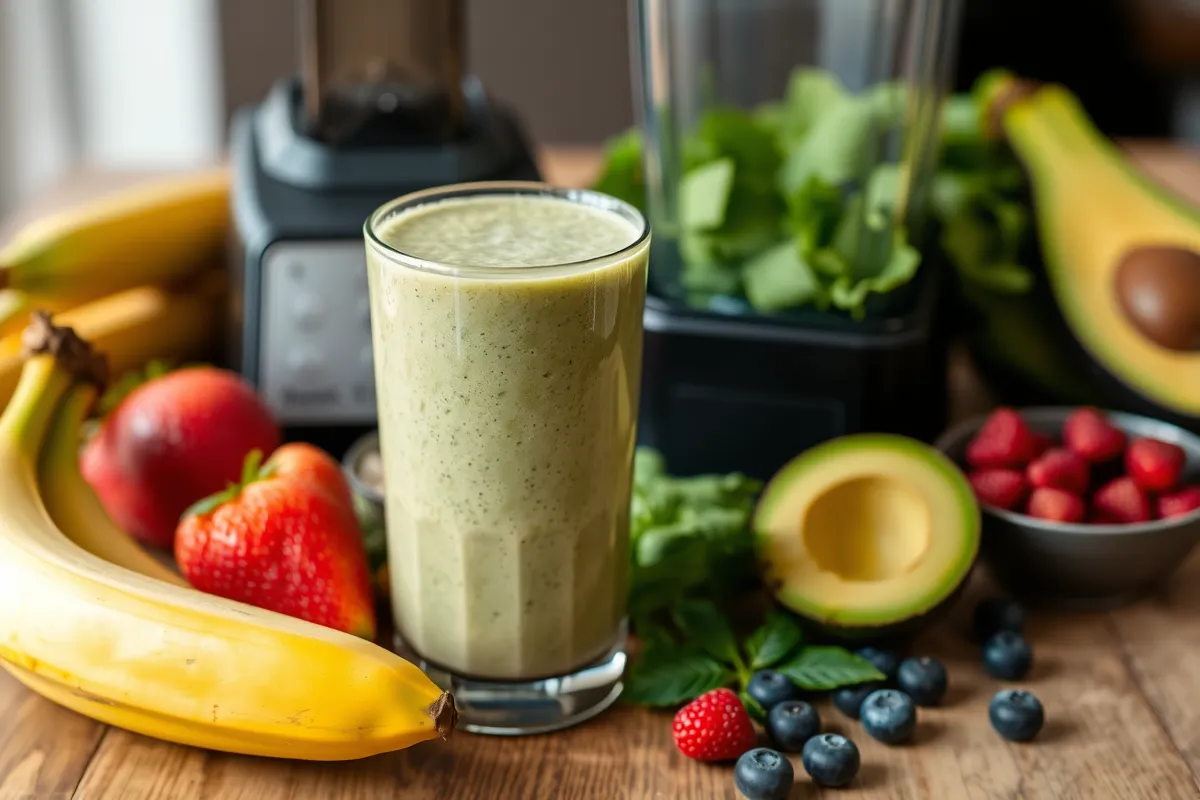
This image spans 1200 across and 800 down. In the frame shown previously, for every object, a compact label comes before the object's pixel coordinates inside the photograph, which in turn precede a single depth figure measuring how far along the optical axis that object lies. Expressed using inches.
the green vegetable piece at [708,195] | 35.9
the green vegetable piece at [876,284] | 35.1
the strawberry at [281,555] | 28.6
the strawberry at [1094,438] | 33.6
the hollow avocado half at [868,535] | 29.8
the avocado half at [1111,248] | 38.3
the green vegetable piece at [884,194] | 36.6
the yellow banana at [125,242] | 40.8
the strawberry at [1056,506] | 32.4
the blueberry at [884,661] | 30.0
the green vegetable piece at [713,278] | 37.2
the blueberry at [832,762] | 26.6
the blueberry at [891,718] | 28.0
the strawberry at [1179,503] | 32.6
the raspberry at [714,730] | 27.2
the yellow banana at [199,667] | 25.0
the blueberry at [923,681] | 29.4
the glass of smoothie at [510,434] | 25.4
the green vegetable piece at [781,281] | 35.2
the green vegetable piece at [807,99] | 38.3
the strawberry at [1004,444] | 33.9
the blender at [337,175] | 37.4
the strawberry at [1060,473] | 33.0
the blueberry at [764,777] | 26.1
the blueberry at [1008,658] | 30.5
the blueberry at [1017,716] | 28.1
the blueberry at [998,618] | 31.9
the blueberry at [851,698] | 29.1
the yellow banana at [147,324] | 41.8
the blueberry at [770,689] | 28.9
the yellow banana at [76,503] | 30.3
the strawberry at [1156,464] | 32.7
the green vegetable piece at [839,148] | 36.1
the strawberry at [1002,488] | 33.2
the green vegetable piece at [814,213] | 35.5
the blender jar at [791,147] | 35.9
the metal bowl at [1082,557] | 31.8
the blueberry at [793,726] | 27.8
